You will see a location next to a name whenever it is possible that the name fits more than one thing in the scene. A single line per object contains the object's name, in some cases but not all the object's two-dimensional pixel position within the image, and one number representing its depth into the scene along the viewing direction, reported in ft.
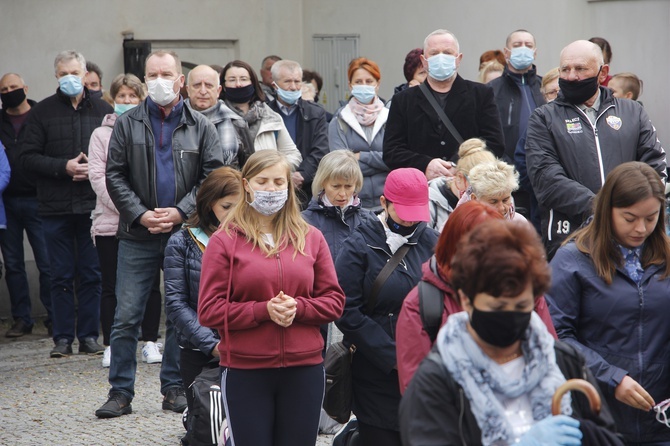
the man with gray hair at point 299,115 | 64.18
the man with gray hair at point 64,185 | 64.34
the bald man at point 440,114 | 55.77
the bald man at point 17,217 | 71.72
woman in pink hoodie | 34.19
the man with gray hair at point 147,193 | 50.93
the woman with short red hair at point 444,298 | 27.50
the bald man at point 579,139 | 48.21
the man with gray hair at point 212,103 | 57.21
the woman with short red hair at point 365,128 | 62.08
